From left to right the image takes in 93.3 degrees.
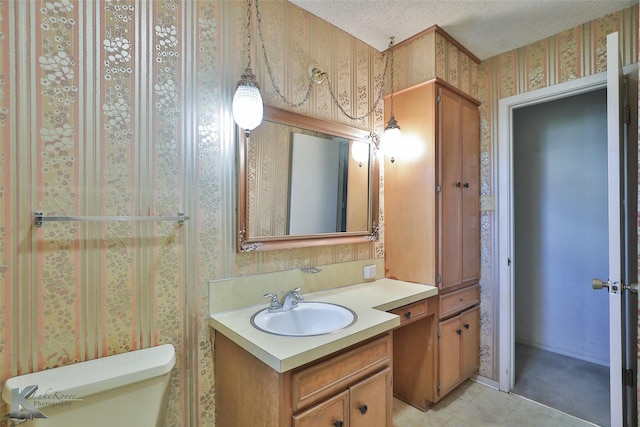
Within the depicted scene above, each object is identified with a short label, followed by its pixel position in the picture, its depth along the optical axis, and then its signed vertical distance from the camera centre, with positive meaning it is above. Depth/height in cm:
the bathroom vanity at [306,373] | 106 -63
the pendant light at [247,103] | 141 +53
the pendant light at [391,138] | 199 +51
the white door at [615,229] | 144 -8
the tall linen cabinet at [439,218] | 200 -3
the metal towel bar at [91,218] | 104 -1
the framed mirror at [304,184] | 156 +18
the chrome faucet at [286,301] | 147 -43
